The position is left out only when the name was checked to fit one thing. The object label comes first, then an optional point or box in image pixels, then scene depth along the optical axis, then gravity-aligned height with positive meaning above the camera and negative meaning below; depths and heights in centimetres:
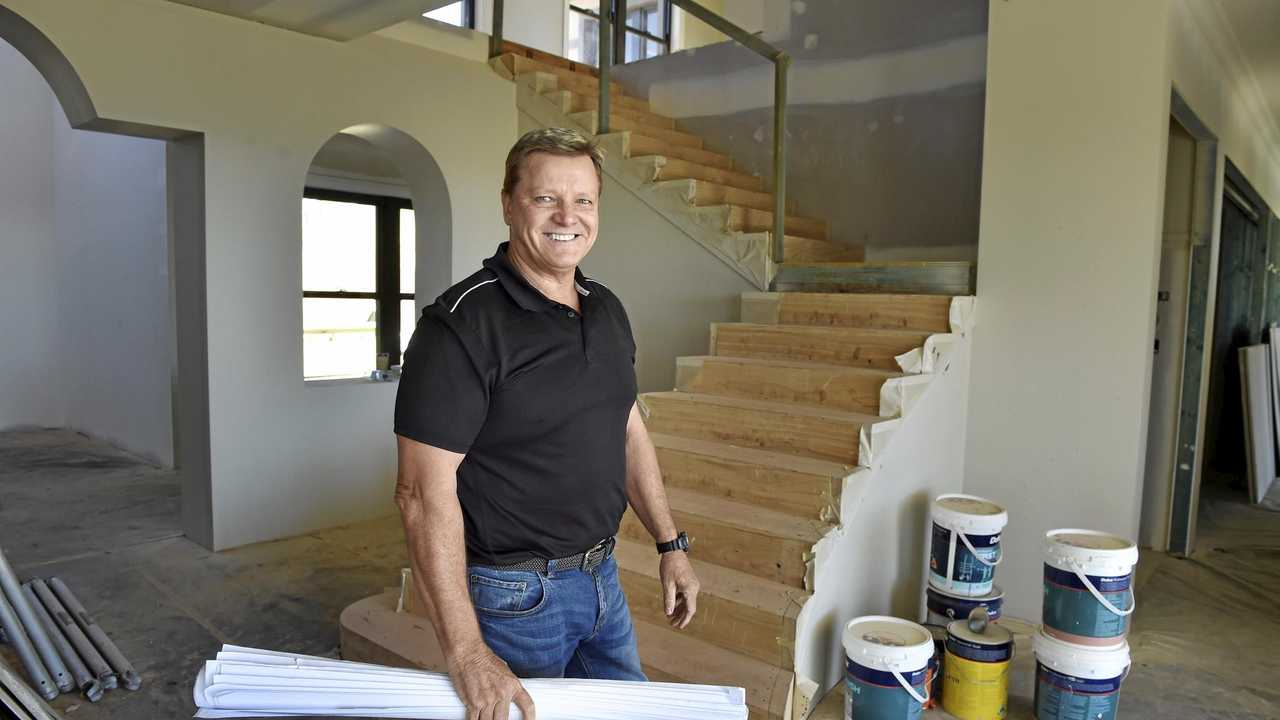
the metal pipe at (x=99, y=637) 288 -127
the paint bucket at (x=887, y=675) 244 -105
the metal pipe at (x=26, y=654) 279 -122
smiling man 130 -22
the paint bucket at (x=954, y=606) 288 -100
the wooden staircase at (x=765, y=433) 266 -48
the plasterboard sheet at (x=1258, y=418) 566 -68
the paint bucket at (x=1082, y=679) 256 -110
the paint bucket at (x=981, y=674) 264 -113
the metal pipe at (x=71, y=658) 281 -126
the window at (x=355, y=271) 841 +28
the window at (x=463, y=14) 832 +283
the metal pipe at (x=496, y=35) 523 +165
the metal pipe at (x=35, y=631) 284 -119
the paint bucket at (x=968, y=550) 288 -81
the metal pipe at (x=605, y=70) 471 +130
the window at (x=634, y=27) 916 +308
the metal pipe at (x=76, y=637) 287 -125
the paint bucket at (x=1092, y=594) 258 -85
